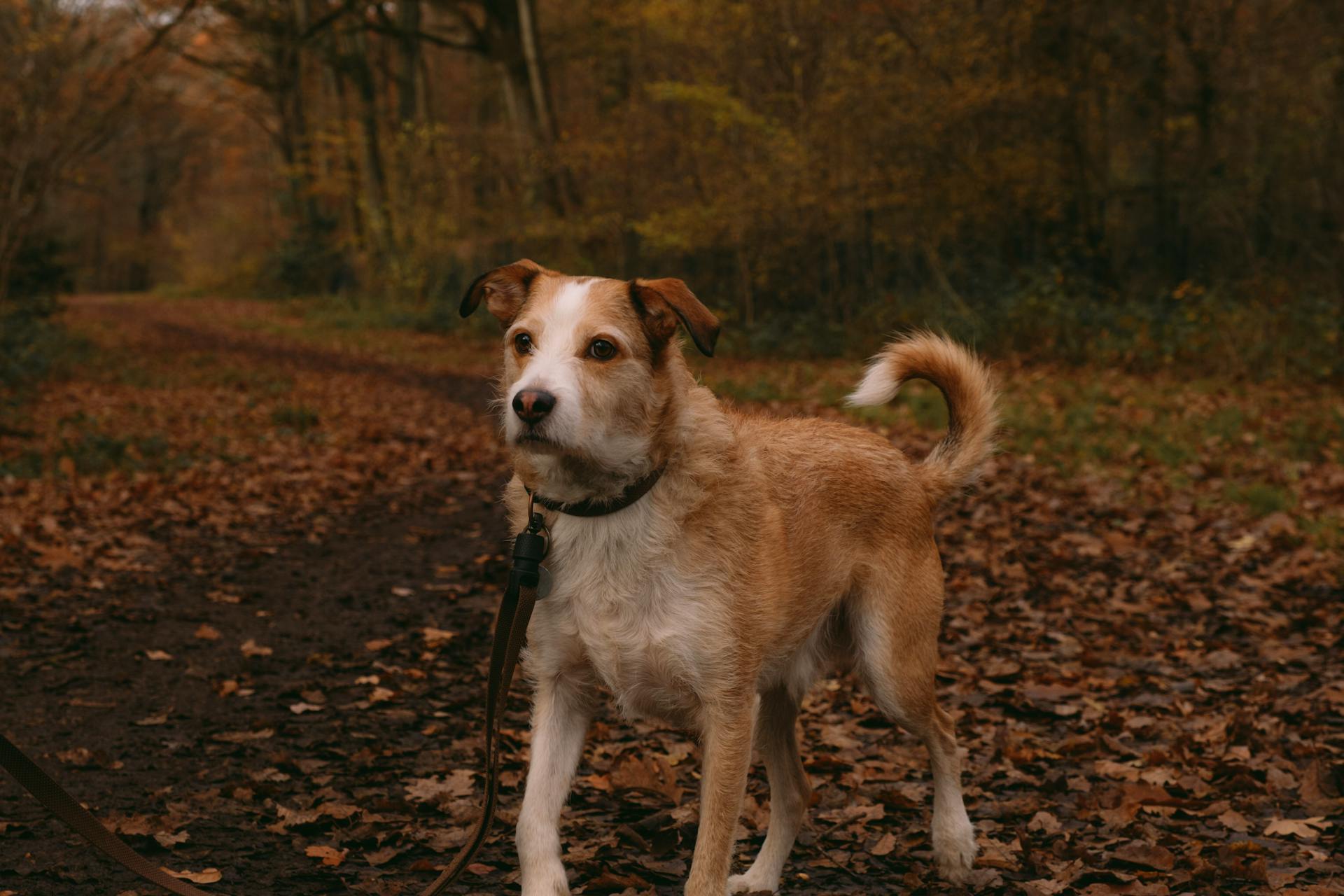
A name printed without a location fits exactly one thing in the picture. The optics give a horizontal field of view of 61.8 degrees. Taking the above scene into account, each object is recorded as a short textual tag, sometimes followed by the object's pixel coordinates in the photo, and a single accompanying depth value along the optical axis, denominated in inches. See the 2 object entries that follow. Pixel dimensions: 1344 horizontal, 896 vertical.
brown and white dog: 127.4
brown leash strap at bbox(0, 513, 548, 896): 111.7
